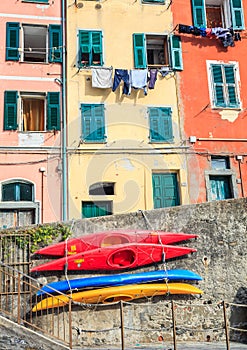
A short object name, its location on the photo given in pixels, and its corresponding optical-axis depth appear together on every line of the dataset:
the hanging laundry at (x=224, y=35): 18.27
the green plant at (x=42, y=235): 11.20
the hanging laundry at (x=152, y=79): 17.38
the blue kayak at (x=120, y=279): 10.65
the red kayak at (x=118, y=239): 11.36
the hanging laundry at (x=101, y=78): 17.06
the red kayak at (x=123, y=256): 11.12
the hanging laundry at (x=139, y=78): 17.19
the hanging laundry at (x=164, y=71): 17.72
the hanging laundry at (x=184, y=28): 18.20
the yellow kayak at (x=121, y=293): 10.38
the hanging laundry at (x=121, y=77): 17.09
